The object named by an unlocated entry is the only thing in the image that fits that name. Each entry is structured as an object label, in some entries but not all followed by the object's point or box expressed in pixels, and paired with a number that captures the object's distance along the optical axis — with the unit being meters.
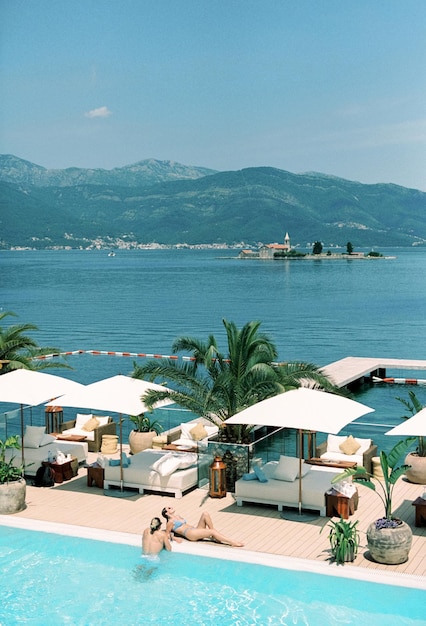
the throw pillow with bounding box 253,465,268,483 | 14.40
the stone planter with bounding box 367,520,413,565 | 11.33
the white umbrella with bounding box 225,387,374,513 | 13.07
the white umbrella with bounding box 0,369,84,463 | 15.31
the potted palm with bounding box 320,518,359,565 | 11.40
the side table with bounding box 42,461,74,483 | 16.11
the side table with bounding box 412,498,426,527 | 13.09
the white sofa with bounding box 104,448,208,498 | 15.09
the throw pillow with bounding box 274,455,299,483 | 14.30
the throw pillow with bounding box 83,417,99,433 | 19.59
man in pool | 12.02
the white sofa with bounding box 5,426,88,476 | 16.64
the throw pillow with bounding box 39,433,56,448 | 17.42
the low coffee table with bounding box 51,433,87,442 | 19.12
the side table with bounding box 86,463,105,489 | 15.78
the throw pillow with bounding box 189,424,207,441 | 18.91
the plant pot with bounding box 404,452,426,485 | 15.73
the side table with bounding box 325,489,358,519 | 13.68
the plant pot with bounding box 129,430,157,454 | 18.55
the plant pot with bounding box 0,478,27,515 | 13.95
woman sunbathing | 12.34
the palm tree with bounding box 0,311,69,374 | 21.38
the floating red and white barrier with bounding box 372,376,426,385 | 30.09
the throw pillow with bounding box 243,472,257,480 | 14.53
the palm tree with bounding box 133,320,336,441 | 15.90
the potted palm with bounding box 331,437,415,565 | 11.33
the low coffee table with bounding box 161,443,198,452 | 17.81
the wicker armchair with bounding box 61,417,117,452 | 18.73
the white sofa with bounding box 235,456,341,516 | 13.88
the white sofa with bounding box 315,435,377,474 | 16.53
